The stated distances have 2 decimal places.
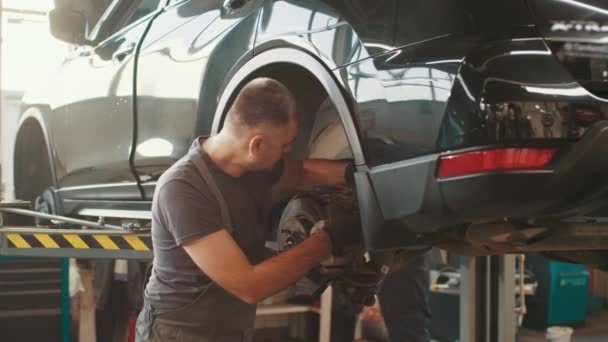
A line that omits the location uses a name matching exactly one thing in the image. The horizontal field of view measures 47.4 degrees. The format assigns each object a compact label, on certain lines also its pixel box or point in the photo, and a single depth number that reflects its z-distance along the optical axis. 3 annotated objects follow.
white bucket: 4.11
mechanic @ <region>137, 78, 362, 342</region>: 1.68
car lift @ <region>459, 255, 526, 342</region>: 2.83
